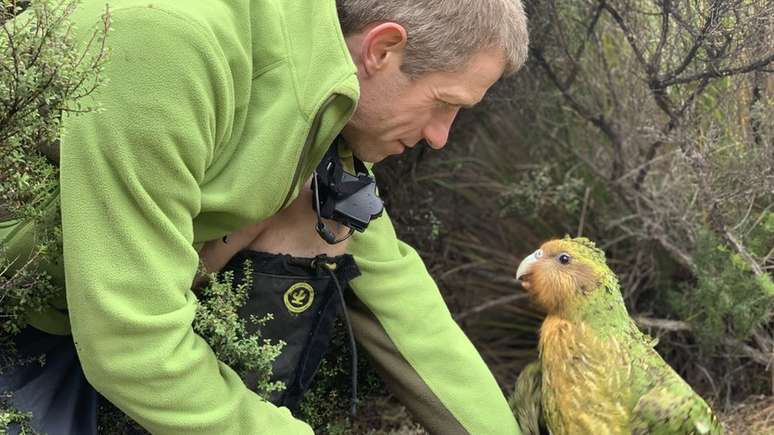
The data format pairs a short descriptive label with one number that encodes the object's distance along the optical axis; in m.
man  1.62
